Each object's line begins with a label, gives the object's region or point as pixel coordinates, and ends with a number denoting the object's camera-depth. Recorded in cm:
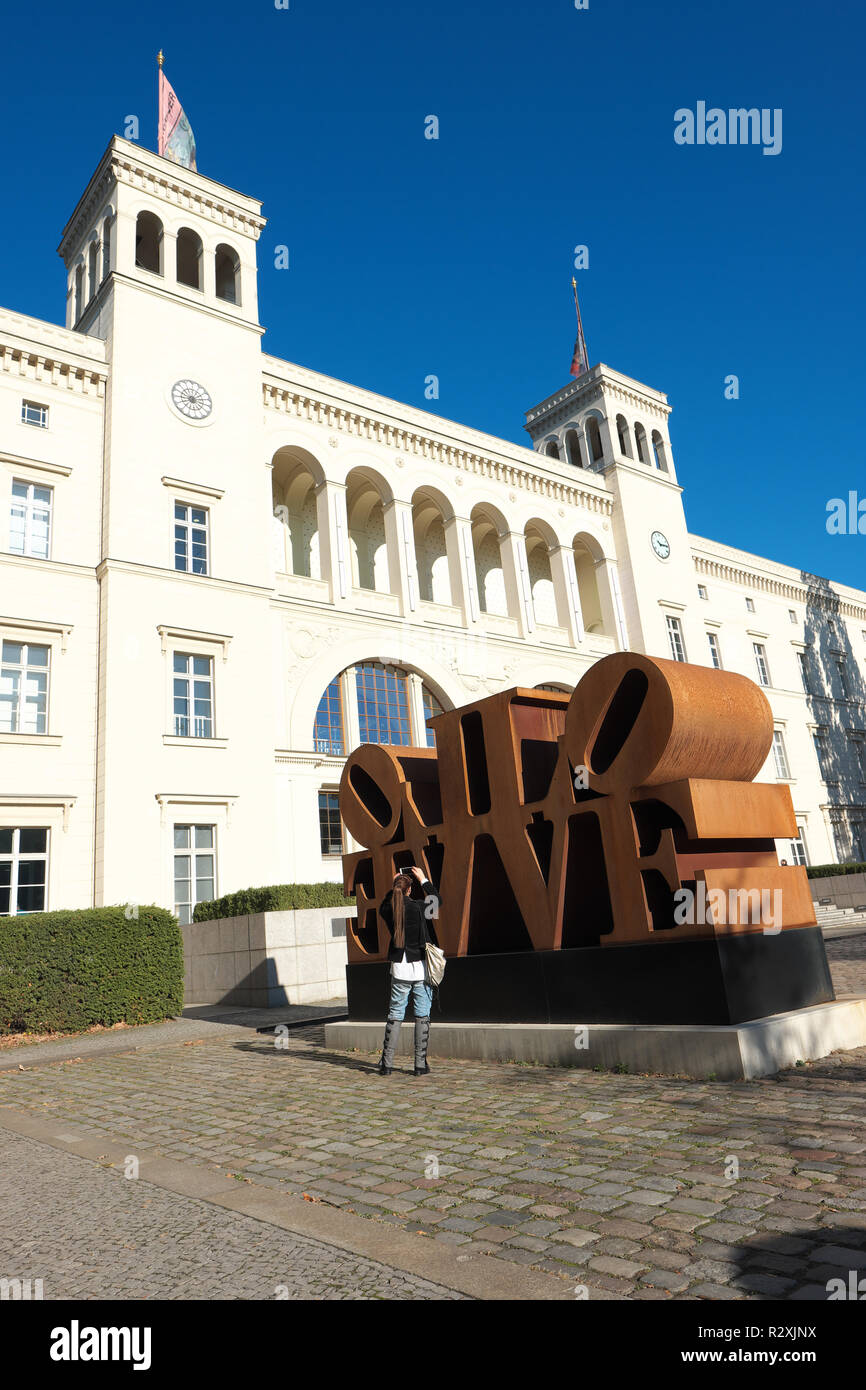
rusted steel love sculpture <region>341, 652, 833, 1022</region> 763
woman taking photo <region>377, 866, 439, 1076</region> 882
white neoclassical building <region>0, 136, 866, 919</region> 2152
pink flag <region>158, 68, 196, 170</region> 2889
